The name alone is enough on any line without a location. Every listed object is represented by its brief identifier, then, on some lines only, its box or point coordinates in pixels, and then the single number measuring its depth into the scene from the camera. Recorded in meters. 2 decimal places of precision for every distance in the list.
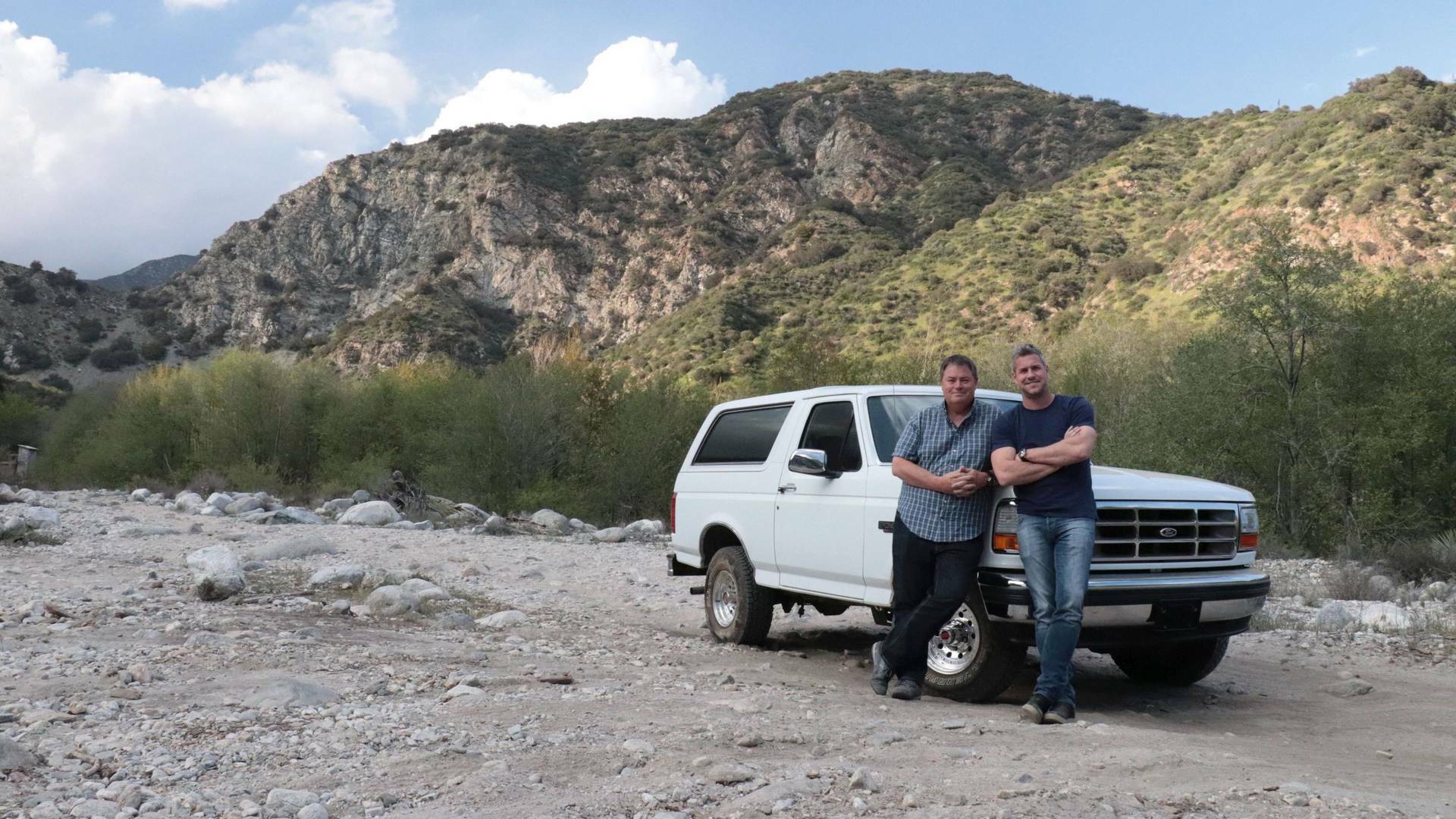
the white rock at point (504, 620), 9.34
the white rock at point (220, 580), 9.88
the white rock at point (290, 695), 5.71
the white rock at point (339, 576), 11.18
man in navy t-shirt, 5.60
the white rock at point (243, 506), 26.83
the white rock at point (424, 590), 10.21
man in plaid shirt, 5.98
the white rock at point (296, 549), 14.59
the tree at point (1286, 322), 20.11
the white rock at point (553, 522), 26.01
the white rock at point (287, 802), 4.02
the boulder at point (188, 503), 27.92
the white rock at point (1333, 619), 9.58
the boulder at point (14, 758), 4.38
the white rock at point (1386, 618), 9.51
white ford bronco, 6.04
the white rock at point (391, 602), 9.58
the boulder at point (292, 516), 23.42
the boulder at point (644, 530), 23.76
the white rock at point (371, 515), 24.42
